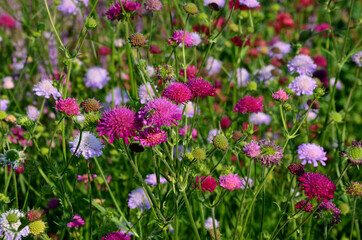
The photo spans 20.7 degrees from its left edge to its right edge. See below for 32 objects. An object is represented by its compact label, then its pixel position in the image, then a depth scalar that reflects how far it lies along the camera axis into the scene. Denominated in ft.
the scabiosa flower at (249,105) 2.70
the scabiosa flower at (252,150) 2.43
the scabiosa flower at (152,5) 2.71
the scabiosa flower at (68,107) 2.42
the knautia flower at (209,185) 2.58
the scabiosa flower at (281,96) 2.57
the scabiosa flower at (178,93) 2.41
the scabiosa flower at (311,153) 2.71
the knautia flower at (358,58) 3.05
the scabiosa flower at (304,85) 2.81
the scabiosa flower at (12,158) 2.53
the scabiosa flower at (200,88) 2.48
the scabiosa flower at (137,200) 2.78
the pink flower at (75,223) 2.62
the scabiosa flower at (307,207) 2.53
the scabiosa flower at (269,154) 2.44
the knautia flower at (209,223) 2.84
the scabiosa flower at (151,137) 2.35
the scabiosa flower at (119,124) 2.34
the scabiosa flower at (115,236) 2.51
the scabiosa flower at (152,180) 2.84
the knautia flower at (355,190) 2.53
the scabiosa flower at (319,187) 2.41
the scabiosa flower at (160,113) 2.35
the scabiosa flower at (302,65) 3.00
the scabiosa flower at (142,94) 2.89
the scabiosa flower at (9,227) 2.48
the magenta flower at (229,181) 2.50
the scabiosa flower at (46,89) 2.77
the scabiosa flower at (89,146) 2.60
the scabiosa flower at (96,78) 3.30
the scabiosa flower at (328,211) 2.55
